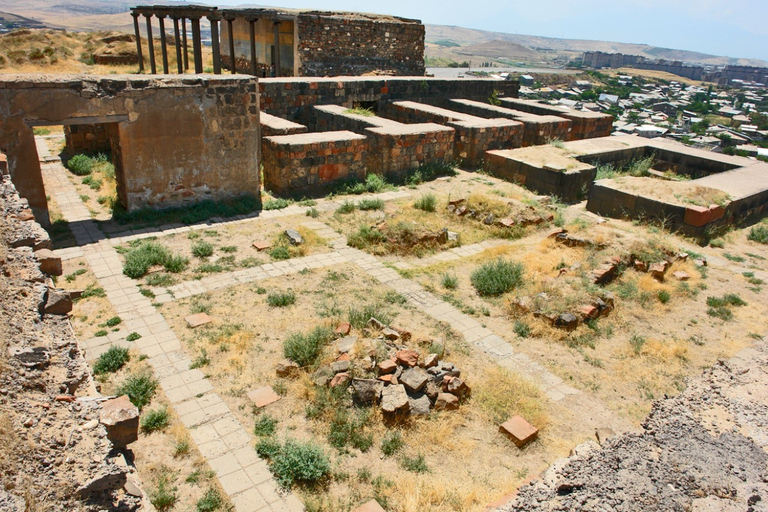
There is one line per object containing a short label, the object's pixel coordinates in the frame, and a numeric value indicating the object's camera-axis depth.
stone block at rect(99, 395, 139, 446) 3.24
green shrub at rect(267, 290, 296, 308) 7.01
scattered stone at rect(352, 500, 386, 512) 4.02
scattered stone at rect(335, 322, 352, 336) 6.23
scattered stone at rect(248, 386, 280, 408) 5.23
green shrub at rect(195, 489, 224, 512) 4.05
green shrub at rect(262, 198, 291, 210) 10.53
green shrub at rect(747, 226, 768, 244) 10.67
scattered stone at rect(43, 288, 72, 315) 3.77
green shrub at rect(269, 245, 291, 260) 8.40
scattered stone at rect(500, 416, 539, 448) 4.87
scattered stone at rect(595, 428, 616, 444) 5.01
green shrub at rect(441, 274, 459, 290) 7.79
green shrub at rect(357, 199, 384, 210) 10.70
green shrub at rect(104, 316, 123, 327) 6.38
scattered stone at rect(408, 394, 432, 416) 5.14
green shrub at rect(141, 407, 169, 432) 4.84
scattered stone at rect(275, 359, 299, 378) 5.61
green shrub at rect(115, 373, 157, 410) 5.12
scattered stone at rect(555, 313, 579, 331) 6.80
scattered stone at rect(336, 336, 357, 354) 5.85
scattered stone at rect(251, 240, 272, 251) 8.67
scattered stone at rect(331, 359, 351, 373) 5.49
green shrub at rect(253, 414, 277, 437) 4.86
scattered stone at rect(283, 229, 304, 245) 8.84
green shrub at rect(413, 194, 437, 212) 10.59
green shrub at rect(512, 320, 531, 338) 6.72
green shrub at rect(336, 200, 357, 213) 10.45
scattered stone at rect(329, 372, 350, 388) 5.35
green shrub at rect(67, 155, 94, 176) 11.94
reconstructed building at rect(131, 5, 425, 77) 18.16
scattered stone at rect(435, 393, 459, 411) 5.23
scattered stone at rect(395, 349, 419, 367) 5.57
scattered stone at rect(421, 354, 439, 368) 5.61
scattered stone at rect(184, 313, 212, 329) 6.48
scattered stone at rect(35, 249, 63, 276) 4.61
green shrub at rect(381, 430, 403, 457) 4.73
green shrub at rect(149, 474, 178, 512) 4.07
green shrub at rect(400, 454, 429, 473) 4.54
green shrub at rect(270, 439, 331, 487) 4.35
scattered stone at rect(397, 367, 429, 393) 5.29
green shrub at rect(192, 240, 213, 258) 8.28
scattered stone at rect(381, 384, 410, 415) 5.03
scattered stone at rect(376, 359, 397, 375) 5.46
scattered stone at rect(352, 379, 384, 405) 5.21
